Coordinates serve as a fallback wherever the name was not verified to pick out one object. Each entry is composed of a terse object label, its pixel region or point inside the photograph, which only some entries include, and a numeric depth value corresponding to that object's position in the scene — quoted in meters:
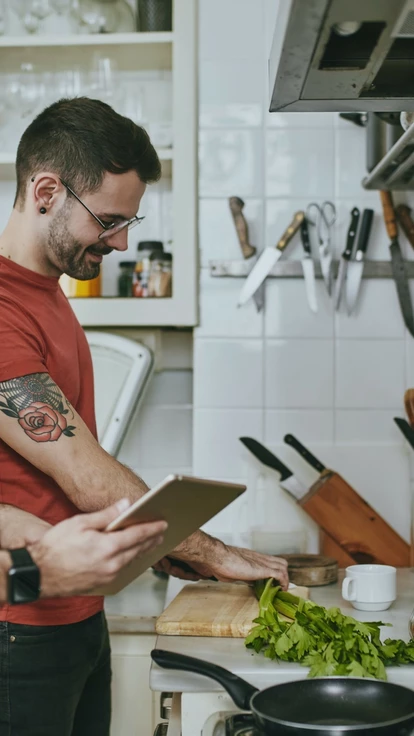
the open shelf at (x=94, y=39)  1.95
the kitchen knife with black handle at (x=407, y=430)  1.83
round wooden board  1.57
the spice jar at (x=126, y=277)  2.03
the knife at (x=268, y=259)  2.00
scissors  1.98
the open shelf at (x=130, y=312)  1.96
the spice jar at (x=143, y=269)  2.00
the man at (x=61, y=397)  1.18
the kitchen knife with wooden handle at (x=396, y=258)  1.99
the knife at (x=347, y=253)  1.99
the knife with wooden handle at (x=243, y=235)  2.02
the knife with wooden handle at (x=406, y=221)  2.00
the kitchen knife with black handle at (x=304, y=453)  1.92
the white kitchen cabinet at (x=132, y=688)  1.67
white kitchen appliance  1.93
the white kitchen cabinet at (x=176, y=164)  1.95
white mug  1.38
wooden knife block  1.85
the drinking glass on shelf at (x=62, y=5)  2.02
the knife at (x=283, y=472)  1.92
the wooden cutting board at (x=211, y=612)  1.25
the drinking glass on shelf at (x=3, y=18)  2.08
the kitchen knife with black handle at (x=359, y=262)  1.98
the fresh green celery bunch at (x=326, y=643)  1.05
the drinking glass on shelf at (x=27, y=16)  2.05
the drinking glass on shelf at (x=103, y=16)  2.01
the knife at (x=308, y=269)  1.98
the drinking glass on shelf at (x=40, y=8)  2.04
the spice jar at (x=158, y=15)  2.02
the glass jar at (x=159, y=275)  2.00
